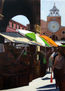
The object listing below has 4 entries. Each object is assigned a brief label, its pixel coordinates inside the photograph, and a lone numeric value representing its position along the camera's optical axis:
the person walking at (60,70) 4.28
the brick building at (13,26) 32.57
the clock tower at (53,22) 36.01
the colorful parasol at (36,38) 5.13
